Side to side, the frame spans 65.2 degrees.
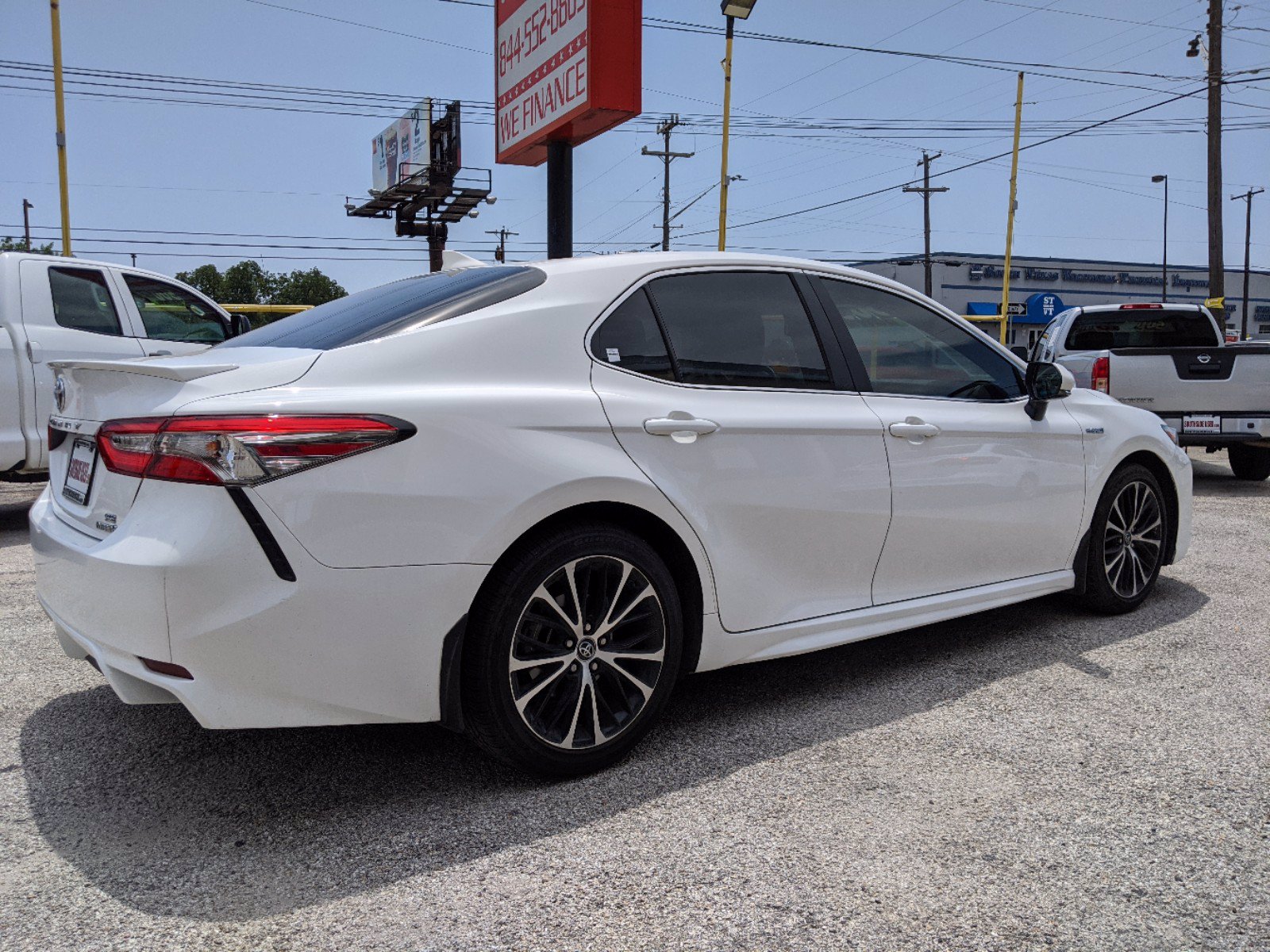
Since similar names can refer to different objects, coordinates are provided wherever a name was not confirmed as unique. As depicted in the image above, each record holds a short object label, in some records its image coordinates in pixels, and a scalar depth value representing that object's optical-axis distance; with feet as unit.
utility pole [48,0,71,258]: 55.21
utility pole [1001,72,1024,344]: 94.07
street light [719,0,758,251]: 43.57
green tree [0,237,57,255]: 221.83
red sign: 31.35
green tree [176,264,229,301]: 304.30
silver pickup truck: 29.71
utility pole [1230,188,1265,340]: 185.57
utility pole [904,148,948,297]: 157.28
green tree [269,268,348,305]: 318.86
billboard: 156.04
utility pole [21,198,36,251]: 224.53
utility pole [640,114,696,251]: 146.00
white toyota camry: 7.76
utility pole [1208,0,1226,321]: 72.23
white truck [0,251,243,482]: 22.24
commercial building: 212.64
